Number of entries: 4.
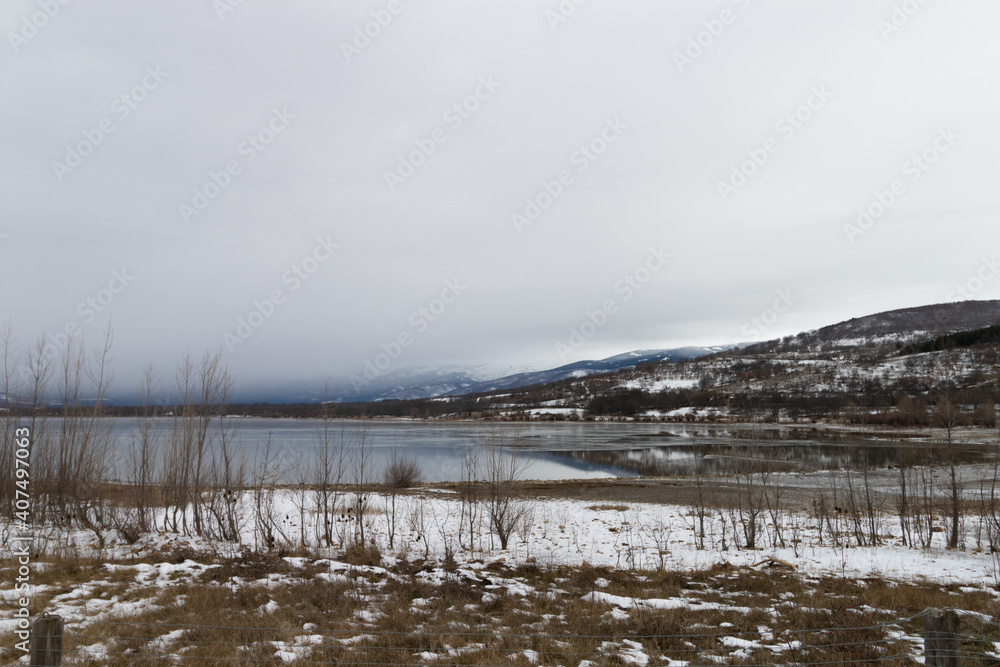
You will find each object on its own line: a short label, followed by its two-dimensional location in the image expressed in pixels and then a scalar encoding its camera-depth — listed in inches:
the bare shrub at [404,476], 1210.8
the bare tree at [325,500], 662.5
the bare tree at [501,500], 658.2
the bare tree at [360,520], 647.0
